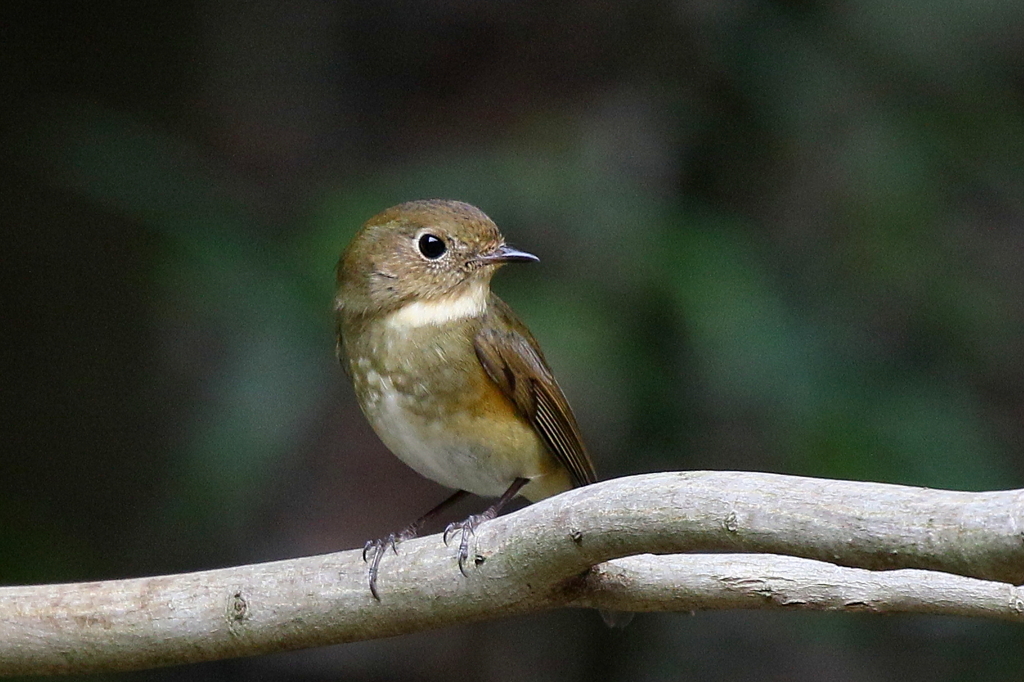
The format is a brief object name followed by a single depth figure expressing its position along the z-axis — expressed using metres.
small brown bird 7.70
